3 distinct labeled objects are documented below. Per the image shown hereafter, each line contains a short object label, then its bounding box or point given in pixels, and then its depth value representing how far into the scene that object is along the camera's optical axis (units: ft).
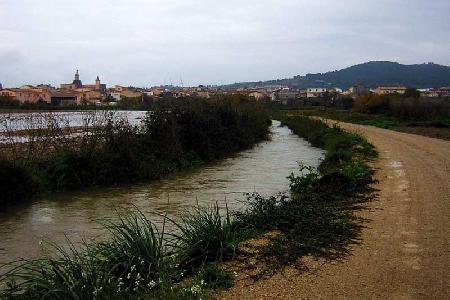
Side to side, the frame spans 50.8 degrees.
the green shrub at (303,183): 46.62
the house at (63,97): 288.51
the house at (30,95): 287.69
